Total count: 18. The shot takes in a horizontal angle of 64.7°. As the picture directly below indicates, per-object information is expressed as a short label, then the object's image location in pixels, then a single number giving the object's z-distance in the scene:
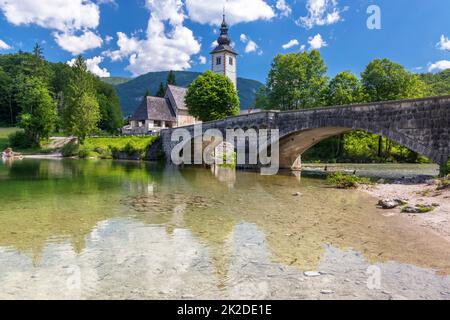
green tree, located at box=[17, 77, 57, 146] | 65.00
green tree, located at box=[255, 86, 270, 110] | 61.22
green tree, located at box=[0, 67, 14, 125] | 90.50
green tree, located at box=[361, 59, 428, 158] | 48.81
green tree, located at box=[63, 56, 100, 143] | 61.81
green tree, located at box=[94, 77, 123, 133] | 83.24
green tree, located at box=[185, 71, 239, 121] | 53.91
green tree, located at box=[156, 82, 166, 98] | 101.62
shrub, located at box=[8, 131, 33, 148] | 67.19
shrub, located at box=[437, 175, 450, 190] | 15.25
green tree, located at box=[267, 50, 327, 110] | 54.91
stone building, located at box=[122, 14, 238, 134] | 74.75
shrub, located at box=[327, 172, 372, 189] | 20.00
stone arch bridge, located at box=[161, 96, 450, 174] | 19.95
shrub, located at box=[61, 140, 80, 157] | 61.59
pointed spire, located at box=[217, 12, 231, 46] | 83.44
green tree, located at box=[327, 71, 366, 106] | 49.16
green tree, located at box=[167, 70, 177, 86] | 106.65
